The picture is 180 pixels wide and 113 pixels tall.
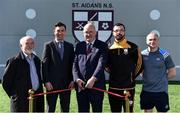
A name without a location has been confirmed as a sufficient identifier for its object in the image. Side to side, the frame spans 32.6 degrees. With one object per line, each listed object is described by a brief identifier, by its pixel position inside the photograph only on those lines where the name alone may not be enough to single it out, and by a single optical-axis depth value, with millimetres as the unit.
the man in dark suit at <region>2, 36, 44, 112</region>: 3522
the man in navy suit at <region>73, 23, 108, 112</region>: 3577
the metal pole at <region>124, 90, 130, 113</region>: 3336
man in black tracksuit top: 3684
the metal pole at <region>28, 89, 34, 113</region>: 3360
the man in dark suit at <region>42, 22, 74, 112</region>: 3742
